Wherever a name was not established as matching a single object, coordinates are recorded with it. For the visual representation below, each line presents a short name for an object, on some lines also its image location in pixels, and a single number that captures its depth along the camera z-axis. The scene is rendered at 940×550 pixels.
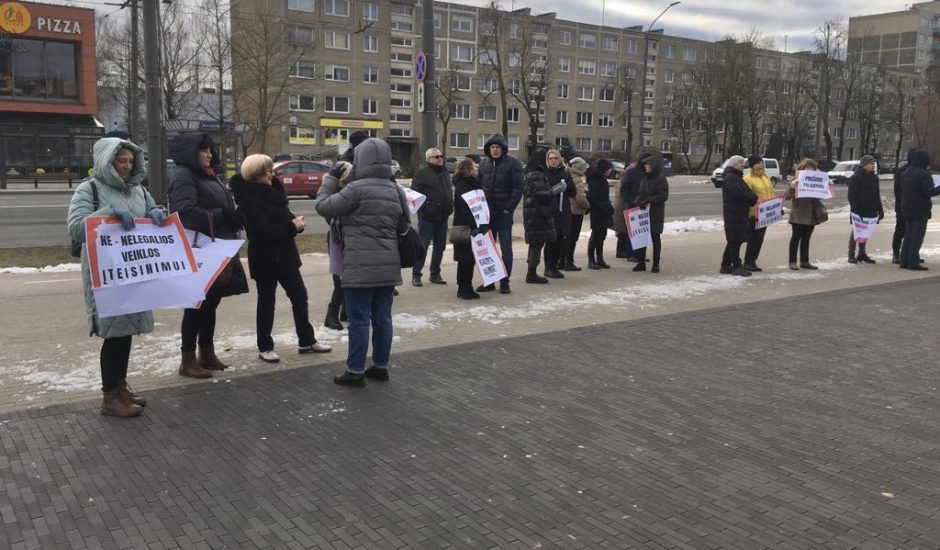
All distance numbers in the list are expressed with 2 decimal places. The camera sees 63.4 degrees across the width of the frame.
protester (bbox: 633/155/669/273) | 11.30
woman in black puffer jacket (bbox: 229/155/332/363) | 5.98
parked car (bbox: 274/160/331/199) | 30.28
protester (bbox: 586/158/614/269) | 11.77
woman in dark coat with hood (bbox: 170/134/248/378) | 5.50
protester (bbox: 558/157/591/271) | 11.43
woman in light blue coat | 4.74
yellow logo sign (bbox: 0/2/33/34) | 40.94
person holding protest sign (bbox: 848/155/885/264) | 12.56
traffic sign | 11.60
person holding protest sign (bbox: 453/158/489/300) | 8.96
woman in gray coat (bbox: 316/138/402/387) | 5.53
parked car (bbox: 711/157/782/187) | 43.38
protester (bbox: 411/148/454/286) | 9.42
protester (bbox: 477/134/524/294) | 9.55
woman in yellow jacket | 11.45
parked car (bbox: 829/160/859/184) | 50.34
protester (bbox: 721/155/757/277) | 10.77
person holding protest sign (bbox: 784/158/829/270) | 11.92
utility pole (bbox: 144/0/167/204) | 9.60
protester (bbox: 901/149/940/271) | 11.81
